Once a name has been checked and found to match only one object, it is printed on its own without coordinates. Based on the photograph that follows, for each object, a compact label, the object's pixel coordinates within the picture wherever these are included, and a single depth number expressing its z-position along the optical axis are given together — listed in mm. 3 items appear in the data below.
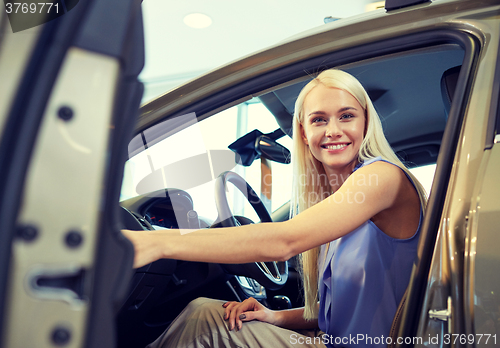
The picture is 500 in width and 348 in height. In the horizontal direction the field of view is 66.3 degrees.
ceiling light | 4387
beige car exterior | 448
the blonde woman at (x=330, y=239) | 807
